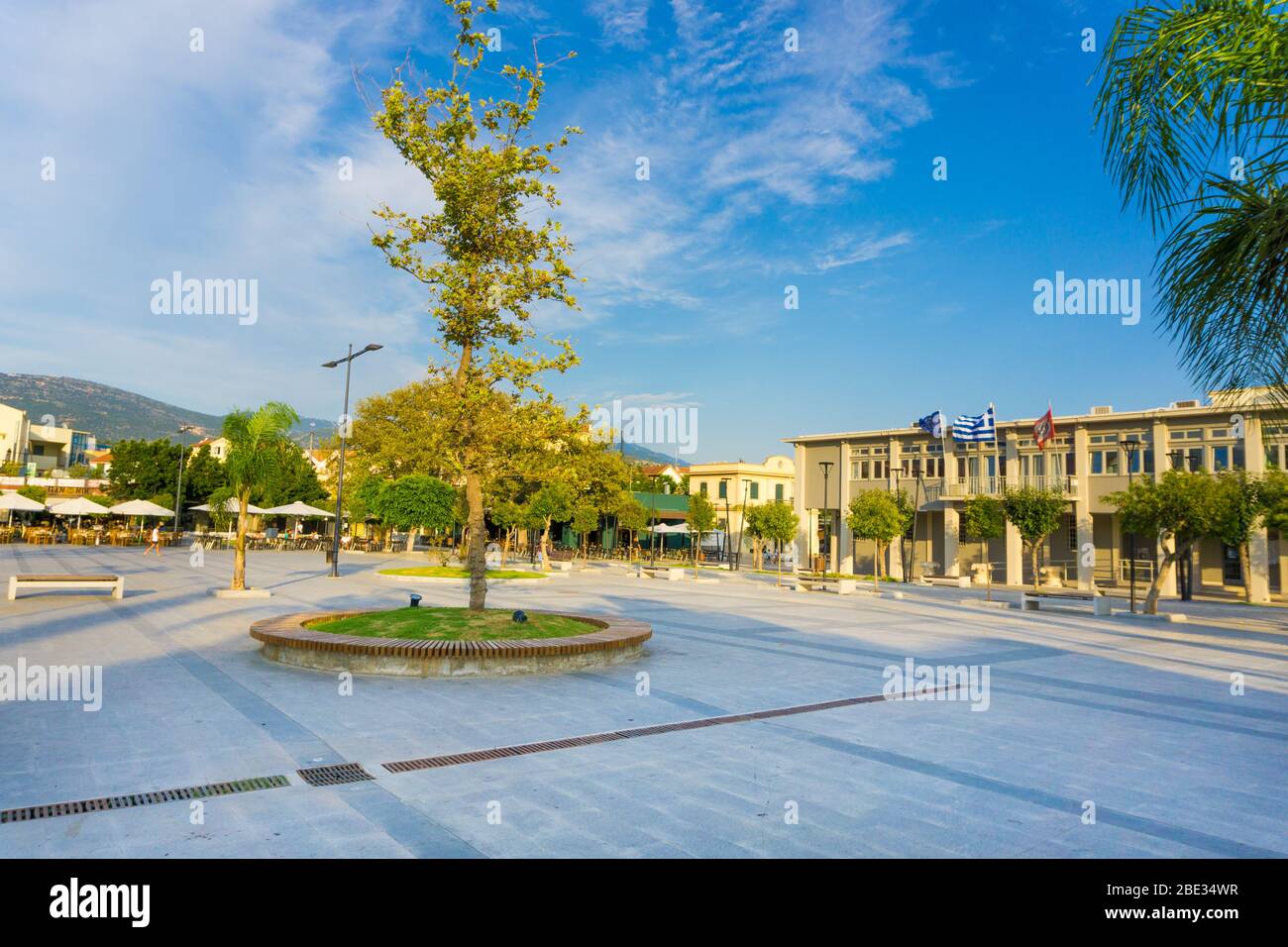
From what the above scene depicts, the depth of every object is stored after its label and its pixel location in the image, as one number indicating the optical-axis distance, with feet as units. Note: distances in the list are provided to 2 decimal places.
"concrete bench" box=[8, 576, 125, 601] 51.80
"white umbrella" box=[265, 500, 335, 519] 141.90
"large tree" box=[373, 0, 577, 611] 37.88
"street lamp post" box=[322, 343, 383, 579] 83.71
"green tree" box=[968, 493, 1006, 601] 119.55
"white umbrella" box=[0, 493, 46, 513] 125.49
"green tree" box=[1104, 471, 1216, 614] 77.82
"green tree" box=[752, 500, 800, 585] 130.52
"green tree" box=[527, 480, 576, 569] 122.83
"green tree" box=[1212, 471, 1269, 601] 81.25
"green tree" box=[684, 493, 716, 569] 163.43
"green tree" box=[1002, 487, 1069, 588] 102.42
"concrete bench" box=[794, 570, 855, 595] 92.73
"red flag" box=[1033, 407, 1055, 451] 116.78
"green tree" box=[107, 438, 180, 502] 174.70
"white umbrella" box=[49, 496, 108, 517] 121.39
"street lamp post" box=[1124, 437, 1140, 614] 100.66
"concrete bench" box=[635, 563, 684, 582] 104.99
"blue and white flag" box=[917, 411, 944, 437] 146.61
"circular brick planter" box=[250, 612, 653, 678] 30.86
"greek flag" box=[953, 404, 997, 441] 128.06
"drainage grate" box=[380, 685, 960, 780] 18.99
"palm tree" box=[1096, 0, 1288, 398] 11.66
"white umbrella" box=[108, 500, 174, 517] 129.74
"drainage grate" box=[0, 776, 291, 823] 14.83
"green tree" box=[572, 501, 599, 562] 147.02
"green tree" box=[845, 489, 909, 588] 114.93
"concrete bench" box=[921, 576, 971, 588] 122.93
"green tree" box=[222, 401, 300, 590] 56.13
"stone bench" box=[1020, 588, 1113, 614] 78.18
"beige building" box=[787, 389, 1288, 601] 120.37
